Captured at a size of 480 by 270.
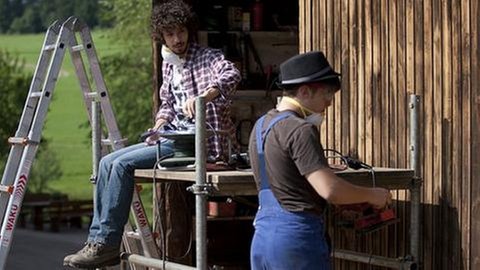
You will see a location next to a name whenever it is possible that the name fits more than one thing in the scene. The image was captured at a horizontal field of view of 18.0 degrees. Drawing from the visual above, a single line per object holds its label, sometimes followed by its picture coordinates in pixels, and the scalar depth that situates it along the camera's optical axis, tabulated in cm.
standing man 750
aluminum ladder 1096
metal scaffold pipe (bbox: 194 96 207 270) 871
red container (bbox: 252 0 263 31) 1352
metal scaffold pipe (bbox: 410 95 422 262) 929
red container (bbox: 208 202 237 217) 1279
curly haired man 979
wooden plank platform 873
